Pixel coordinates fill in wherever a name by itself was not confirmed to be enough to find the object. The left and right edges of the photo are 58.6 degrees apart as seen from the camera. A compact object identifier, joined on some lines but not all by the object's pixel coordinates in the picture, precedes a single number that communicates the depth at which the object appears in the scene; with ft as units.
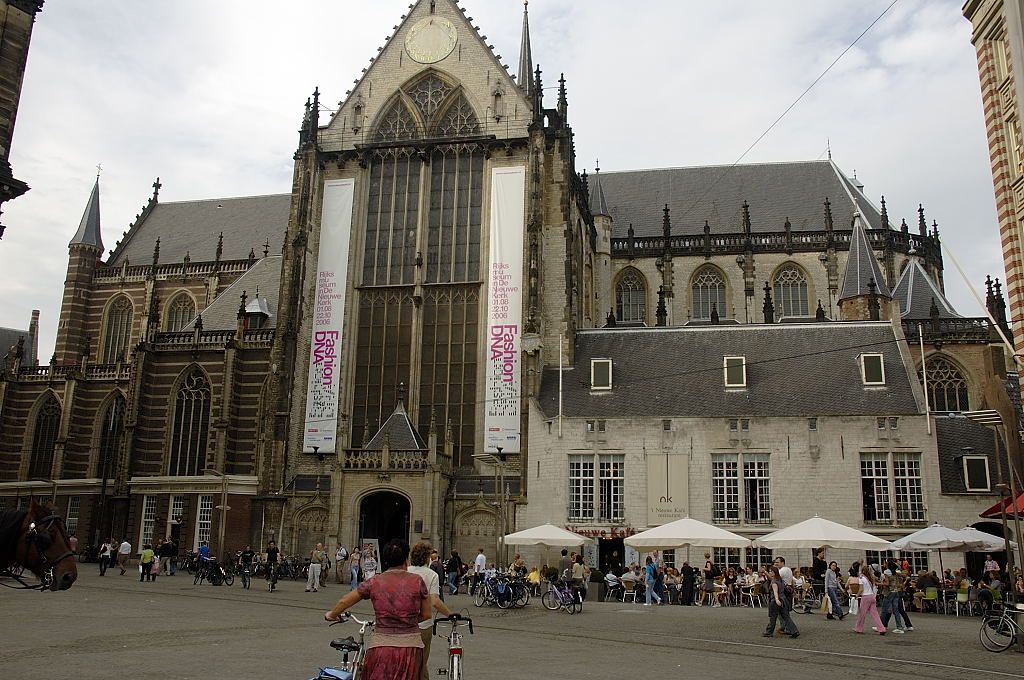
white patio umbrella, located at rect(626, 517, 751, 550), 74.18
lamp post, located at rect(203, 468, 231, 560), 107.14
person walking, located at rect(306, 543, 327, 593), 80.69
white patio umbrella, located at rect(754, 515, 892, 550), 70.64
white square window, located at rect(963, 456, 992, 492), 90.02
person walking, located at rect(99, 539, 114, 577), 91.04
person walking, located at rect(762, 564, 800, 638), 49.24
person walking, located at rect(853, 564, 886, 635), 51.85
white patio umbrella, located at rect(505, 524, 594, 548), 79.15
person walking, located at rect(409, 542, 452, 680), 24.52
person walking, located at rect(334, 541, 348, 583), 93.76
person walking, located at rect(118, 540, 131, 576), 97.19
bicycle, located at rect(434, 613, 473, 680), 21.97
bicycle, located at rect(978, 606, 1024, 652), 42.96
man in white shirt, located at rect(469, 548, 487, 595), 76.86
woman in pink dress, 19.40
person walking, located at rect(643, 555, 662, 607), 74.64
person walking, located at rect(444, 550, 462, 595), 81.30
